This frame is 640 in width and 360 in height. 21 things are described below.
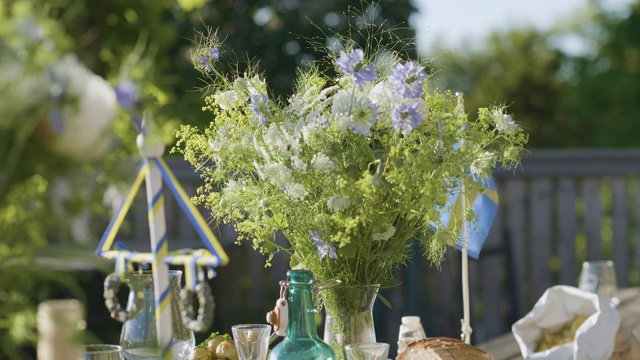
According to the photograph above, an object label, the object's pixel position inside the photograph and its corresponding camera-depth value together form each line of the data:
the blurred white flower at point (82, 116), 2.00
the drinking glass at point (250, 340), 2.70
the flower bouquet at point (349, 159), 2.65
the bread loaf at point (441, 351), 2.66
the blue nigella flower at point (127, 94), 2.04
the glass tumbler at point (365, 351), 2.62
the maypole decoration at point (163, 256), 2.22
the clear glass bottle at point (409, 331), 2.90
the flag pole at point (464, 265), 2.82
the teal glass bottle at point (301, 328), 2.64
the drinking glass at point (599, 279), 3.66
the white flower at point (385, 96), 2.66
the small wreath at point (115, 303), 2.23
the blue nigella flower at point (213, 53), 2.78
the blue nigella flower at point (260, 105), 2.72
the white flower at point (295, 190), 2.66
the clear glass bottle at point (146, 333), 2.62
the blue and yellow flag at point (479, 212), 2.94
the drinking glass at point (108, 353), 2.61
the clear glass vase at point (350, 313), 2.72
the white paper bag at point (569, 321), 3.00
